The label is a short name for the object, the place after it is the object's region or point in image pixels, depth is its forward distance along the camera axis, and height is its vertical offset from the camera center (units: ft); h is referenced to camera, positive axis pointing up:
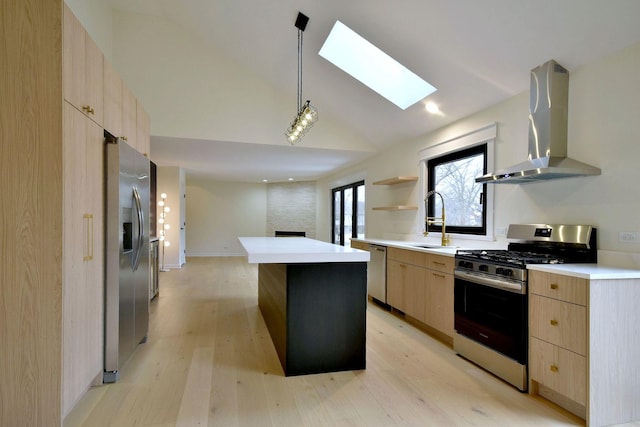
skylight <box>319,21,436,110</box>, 13.20 +5.70
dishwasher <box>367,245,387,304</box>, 14.30 -2.61
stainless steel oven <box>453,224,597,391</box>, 7.79 -1.92
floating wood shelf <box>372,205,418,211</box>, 15.44 +0.21
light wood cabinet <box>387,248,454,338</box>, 10.43 -2.50
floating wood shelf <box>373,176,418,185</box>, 15.39 +1.49
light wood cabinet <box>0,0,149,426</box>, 5.77 +0.00
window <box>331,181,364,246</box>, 24.02 -0.05
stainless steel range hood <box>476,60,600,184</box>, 8.38 +2.24
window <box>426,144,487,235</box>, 12.23 +0.92
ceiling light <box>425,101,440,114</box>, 12.84 +3.95
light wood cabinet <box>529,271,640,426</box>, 6.38 -2.53
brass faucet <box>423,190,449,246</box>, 13.25 -0.29
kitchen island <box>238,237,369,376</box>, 8.39 -2.42
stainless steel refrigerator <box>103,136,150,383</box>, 7.87 -1.06
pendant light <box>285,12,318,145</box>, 10.51 +2.89
